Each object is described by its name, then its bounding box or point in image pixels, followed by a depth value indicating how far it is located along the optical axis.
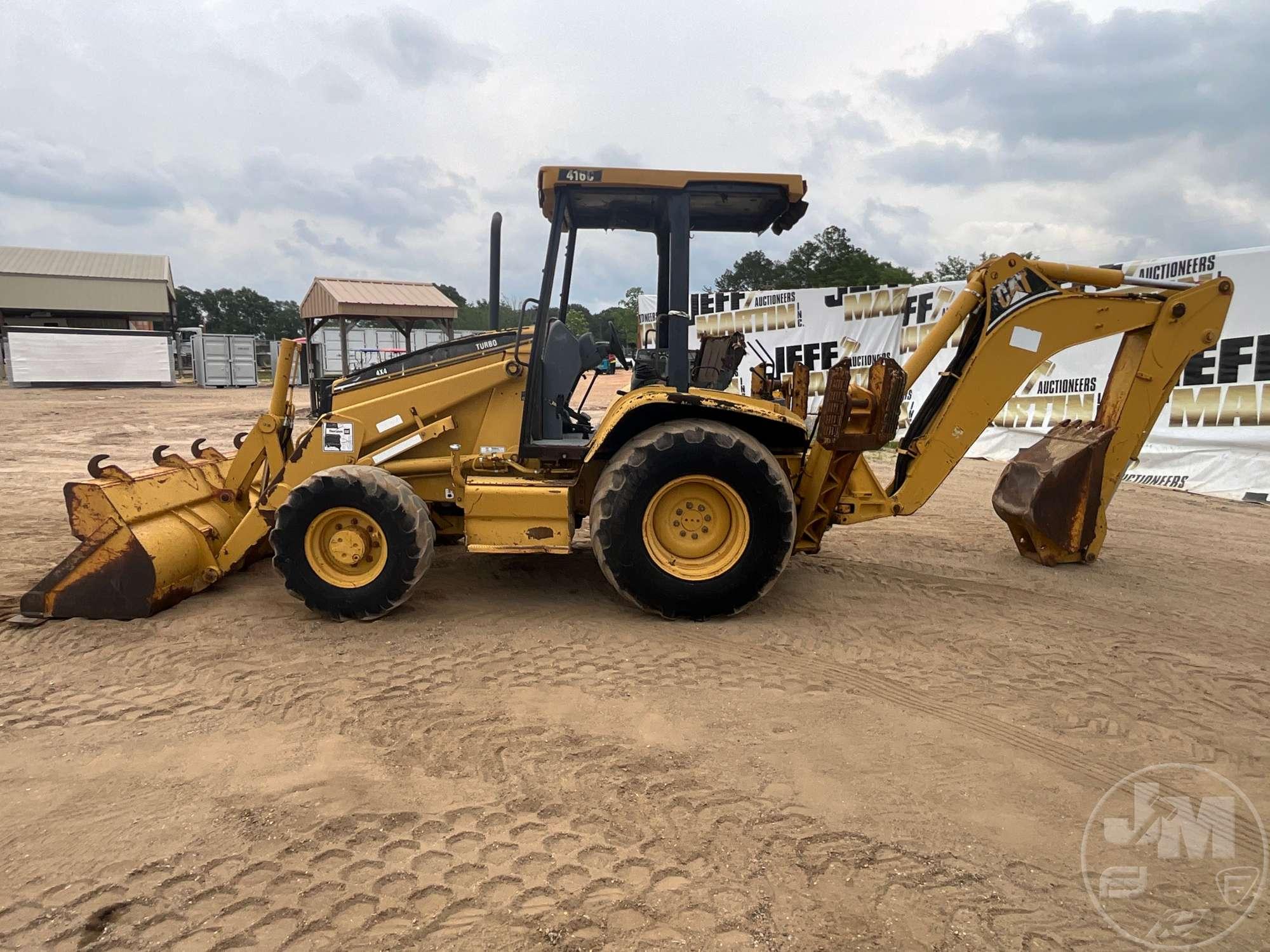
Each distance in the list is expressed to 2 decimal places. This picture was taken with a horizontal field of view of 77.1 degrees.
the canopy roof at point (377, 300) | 15.09
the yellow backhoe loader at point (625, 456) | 4.48
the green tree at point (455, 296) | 61.07
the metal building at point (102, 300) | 26.33
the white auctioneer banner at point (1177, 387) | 9.30
